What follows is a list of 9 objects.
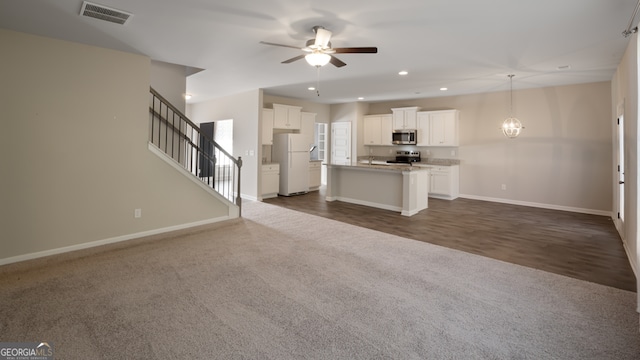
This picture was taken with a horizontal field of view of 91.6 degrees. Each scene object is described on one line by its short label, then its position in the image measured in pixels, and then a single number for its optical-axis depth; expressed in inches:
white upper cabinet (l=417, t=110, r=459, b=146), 310.0
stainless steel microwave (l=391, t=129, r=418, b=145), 332.2
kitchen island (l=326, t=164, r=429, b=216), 238.2
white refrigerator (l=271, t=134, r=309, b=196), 315.3
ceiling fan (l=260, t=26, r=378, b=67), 131.3
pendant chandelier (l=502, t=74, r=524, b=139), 251.6
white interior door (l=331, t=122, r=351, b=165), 382.0
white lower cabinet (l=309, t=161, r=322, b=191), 350.6
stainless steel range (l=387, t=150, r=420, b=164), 339.3
